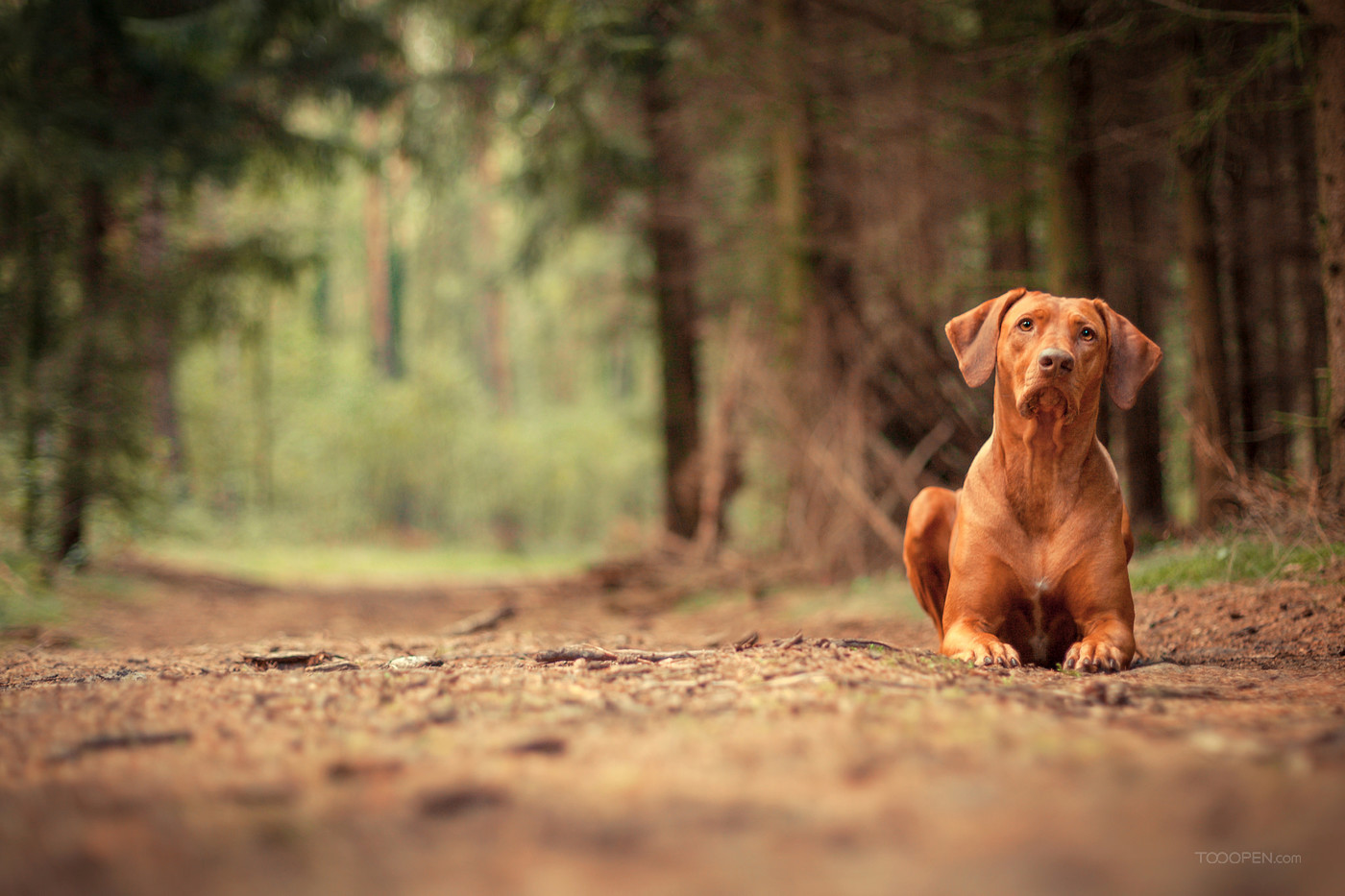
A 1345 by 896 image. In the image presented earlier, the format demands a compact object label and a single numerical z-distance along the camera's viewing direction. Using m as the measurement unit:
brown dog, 3.13
